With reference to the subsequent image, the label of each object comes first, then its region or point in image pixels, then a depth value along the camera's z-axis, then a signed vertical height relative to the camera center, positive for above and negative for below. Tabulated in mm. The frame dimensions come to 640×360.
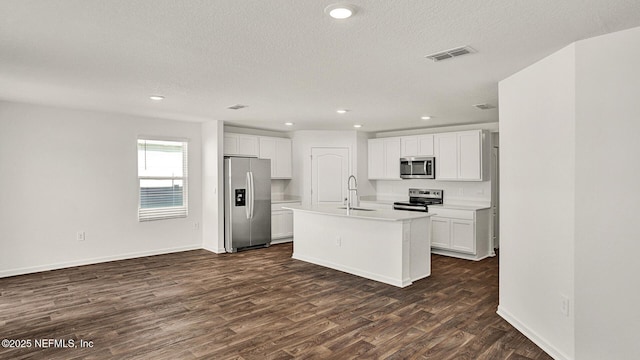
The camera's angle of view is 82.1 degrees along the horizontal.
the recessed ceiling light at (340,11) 2098 +966
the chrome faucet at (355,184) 7291 -188
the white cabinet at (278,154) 7558 +457
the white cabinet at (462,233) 6000 -999
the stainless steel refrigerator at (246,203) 6680 -497
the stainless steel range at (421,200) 6746 -496
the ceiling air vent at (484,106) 5070 +954
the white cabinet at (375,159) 7816 +350
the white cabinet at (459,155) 6285 +344
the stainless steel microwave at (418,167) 6883 +143
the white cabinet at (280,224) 7406 -981
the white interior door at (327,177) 7801 -33
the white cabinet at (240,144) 6952 +621
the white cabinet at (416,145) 6973 +578
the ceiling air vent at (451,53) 2830 +969
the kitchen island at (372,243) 4633 -932
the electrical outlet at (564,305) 2707 -977
